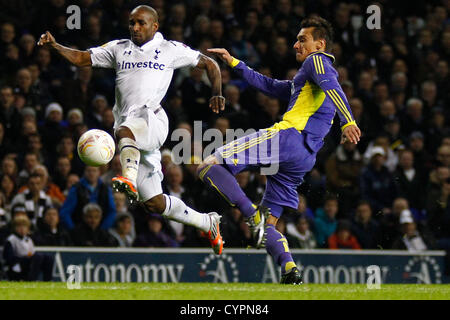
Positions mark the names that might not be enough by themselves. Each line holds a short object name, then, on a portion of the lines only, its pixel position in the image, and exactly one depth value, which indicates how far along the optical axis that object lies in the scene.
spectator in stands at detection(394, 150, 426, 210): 13.05
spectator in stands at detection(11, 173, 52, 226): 11.40
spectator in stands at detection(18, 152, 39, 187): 11.87
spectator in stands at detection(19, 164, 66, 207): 11.64
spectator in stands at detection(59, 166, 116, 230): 11.52
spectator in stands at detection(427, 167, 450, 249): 12.39
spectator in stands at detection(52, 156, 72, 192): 12.11
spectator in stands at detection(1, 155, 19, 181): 11.76
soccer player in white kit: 8.27
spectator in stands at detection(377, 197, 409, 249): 12.20
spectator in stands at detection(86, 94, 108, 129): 12.81
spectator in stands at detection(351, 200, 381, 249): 12.16
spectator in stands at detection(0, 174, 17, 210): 11.62
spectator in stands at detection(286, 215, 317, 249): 11.92
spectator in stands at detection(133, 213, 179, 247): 11.57
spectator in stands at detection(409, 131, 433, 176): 13.54
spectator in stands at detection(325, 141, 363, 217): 12.73
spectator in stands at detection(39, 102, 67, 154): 12.54
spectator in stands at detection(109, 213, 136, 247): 11.47
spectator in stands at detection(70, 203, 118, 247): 11.33
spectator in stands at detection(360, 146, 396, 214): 12.95
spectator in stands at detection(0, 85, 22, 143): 12.45
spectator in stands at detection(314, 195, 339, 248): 12.17
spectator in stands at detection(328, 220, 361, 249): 12.07
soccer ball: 7.96
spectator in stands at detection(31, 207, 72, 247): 11.08
